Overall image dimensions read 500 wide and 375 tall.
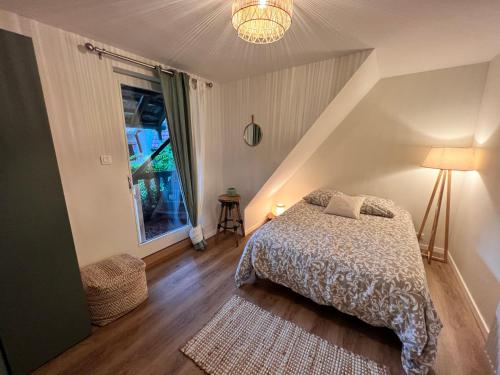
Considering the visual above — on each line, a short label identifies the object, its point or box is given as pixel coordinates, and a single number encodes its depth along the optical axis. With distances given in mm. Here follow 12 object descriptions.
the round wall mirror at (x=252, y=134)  2735
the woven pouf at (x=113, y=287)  1557
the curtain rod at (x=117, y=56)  1688
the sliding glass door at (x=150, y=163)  2166
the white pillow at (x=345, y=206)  2410
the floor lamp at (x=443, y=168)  2033
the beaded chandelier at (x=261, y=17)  998
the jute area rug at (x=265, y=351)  1271
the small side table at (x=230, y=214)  2855
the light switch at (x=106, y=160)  1885
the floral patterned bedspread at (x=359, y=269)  1242
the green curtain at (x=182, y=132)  2219
